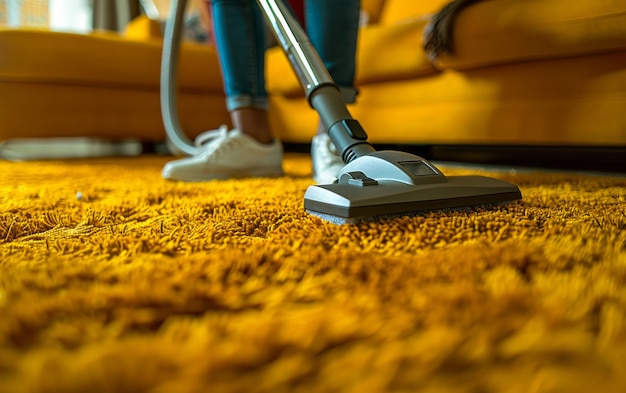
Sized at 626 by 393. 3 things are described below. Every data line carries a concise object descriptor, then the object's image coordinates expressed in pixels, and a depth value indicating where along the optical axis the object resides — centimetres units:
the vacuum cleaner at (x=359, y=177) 53
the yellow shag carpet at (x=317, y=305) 25
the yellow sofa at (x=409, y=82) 104
